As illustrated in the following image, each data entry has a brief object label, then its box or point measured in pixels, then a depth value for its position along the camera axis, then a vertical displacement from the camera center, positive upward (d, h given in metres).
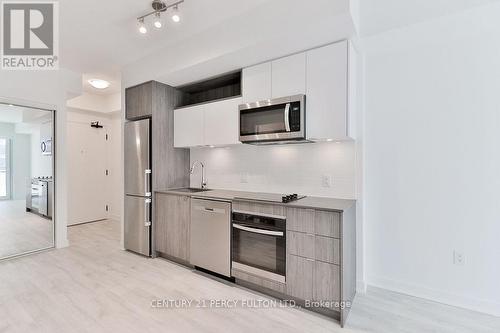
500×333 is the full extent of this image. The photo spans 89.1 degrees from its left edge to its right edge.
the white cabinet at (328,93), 2.37 +0.69
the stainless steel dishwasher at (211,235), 2.82 -0.82
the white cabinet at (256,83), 2.80 +0.94
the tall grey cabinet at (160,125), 3.61 +0.60
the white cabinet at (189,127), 3.47 +0.55
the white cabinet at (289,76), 2.58 +0.94
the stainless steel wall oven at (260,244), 2.44 -0.81
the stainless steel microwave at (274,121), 2.52 +0.47
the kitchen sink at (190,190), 3.60 -0.36
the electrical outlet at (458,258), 2.36 -0.87
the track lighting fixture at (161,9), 2.42 +1.52
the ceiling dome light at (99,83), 4.48 +1.48
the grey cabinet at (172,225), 3.27 -0.81
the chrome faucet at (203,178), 3.89 -0.20
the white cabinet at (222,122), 3.13 +0.55
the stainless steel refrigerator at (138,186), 3.63 -0.30
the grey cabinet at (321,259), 2.11 -0.82
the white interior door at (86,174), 5.47 -0.18
